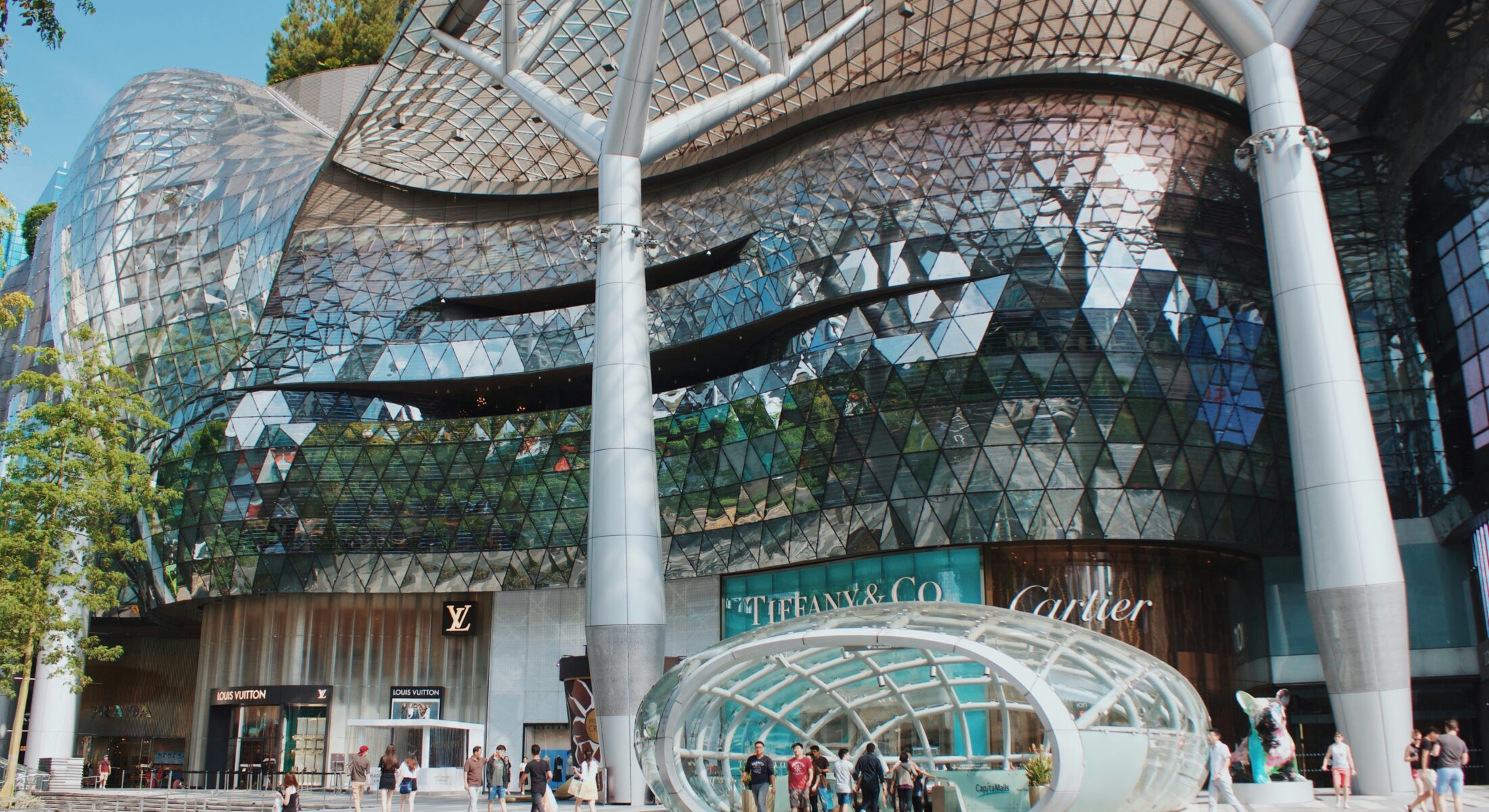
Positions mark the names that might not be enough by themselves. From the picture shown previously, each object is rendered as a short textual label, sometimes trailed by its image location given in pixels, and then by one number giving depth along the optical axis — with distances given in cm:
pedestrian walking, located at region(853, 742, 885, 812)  1722
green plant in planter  1816
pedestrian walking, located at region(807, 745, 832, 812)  1897
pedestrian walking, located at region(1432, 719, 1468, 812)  1745
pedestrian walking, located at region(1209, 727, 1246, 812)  1802
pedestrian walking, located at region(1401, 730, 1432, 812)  1852
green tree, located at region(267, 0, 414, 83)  7275
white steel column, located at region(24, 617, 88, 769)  4246
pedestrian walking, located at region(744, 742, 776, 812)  1723
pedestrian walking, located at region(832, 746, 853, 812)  1838
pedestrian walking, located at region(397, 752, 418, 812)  2164
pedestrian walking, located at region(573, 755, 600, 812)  2223
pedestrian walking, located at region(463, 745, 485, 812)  2091
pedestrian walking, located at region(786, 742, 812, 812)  1734
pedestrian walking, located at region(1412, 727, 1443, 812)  1788
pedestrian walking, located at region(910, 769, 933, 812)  1841
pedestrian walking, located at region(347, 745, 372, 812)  2250
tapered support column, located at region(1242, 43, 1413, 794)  2653
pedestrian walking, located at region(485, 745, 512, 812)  2422
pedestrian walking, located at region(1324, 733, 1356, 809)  2217
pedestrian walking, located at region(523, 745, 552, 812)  1939
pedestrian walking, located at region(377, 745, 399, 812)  2120
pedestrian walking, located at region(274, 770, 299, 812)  1847
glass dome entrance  1602
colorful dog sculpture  2286
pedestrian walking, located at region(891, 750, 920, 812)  1777
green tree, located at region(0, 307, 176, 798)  3058
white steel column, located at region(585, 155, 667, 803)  2842
